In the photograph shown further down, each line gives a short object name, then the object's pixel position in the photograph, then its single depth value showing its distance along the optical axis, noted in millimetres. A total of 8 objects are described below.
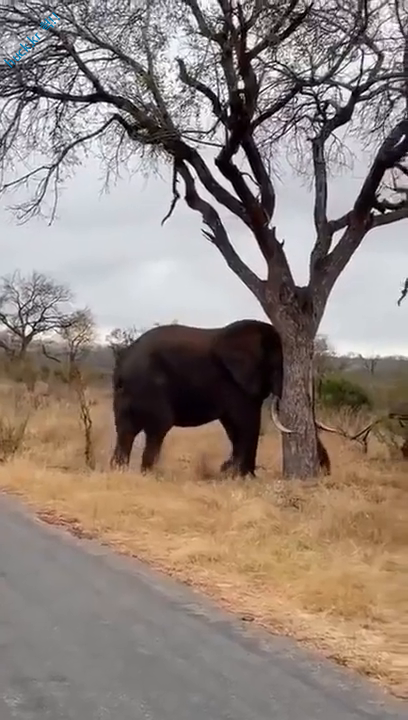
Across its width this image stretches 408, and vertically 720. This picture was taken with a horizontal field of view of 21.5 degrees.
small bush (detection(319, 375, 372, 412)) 25484
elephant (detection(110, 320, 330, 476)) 14664
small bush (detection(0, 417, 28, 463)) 16484
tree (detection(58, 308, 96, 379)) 37728
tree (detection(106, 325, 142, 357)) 50106
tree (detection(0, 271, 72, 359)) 54594
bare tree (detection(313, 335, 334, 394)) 26500
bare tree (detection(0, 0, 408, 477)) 12797
